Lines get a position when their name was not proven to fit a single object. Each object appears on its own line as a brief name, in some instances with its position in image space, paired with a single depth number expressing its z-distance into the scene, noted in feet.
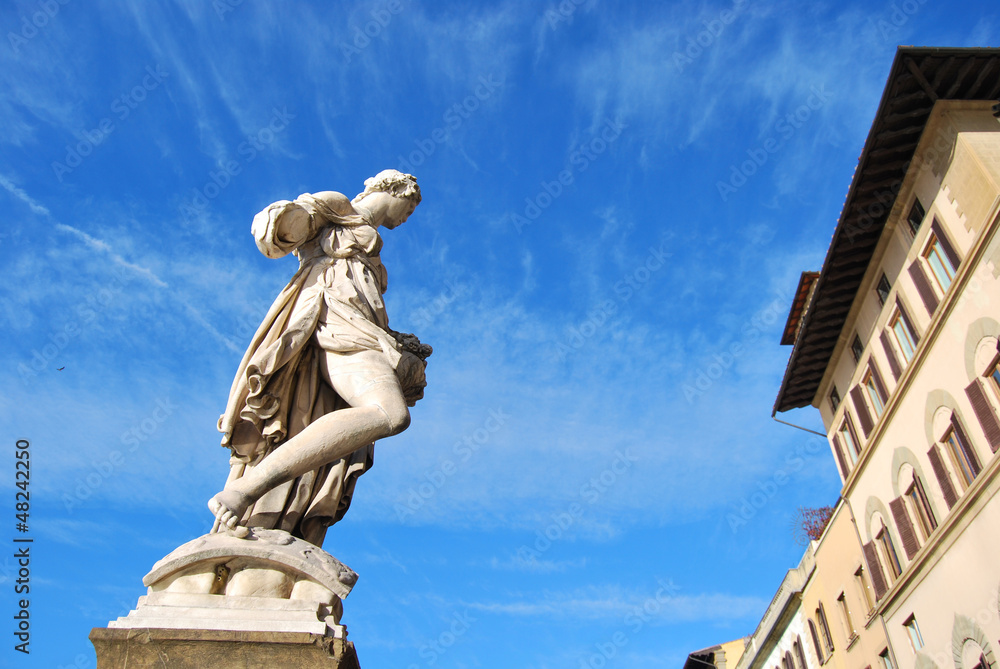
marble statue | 13.17
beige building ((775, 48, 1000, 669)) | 54.44
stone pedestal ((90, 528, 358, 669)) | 10.41
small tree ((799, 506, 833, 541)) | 99.25
